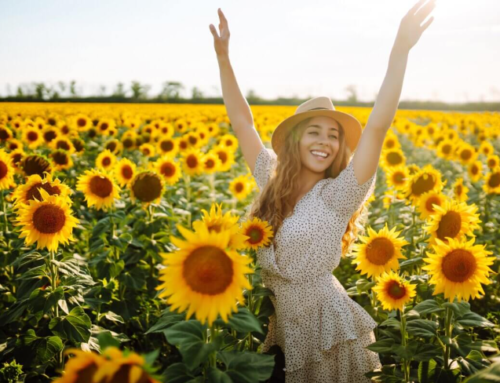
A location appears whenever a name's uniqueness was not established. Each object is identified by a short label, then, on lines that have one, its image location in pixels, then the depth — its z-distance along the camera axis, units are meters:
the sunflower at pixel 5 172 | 3.66
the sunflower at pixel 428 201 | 3.38
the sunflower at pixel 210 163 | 5.99
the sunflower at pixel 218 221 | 2.08
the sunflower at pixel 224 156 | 6.57
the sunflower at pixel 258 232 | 2.54
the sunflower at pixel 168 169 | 5.15
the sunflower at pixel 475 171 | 6.08
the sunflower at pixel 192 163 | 5.94
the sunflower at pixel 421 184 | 3.68
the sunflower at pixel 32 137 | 6.96
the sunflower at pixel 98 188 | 3.61
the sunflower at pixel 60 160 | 5.25
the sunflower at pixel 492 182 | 5.30
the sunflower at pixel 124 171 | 4.35
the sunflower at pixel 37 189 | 2.84
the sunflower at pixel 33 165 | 3.91
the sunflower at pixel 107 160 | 5.13
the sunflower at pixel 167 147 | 6.95
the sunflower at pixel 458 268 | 2.23
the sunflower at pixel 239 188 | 5.55
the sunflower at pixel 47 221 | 2.53
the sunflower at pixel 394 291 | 2.45
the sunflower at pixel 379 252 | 2.71
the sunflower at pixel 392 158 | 5.62
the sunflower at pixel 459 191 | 4.64
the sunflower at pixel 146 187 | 3.73
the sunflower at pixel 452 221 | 2.60
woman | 2.58
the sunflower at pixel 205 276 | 1.54
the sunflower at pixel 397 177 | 4.55
